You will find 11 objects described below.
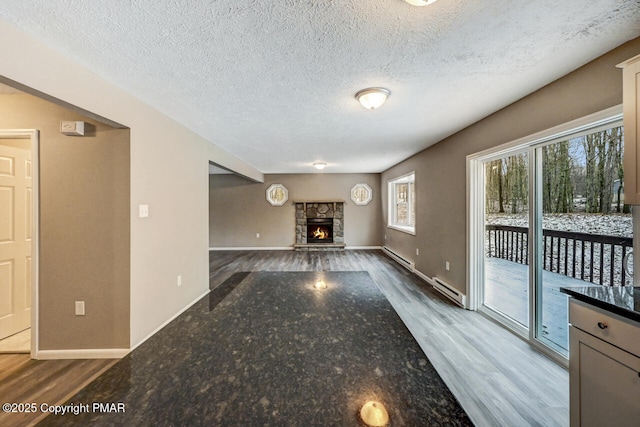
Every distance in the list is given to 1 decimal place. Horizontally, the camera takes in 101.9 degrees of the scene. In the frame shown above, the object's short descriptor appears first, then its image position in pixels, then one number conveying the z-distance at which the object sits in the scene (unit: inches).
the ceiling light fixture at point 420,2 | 47.6
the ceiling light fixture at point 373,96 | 84.6
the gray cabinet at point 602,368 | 42.7
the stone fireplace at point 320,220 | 296.0
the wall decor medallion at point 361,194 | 297.9
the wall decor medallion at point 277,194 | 298.0
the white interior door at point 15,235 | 99.0
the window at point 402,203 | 235.1
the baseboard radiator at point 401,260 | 200.3
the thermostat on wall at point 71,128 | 83.4
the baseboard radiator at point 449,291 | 130.8
